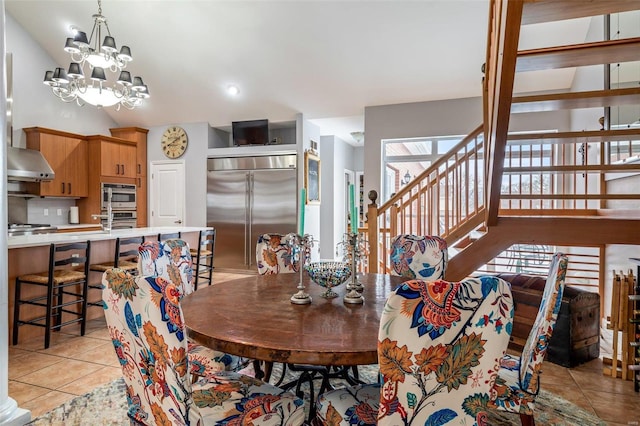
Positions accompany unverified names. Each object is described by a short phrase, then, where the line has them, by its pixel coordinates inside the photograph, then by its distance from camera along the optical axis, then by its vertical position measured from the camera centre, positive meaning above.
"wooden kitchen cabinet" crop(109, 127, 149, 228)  7.02 +0.92
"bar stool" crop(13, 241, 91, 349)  3.13 -0.74
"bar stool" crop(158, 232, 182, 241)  4.39 -0.30
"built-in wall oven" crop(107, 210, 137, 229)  6.47 -0.15
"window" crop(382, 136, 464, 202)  5.71 +0.94
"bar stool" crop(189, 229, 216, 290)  4.81 -0.55
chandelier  3.23 +1.26
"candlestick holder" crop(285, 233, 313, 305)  1.70 -0.19
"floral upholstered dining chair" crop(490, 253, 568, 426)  1.36 -0.58
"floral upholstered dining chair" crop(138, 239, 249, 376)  1.75 -0.37
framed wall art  6.41 +0.62
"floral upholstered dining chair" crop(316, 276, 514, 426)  0.91 -0.35
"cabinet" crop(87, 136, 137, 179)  6.27 +0.97
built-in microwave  6.31 +0.26
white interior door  6.98 +0.33
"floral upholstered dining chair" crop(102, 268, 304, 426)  1.02 -0.44
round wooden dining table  1.16 -0.42
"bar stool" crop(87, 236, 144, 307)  3.77 -0.52
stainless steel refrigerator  6.39 +0.16
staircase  1.70 +0.42
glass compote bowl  1.72 -0.30
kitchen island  3.19 -0.41
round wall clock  6.95 +1.29
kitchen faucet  4.11 -0.07
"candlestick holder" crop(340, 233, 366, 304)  1.73 -0.21
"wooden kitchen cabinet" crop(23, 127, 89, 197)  5.59 +0.83
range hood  4.93 +0.60
